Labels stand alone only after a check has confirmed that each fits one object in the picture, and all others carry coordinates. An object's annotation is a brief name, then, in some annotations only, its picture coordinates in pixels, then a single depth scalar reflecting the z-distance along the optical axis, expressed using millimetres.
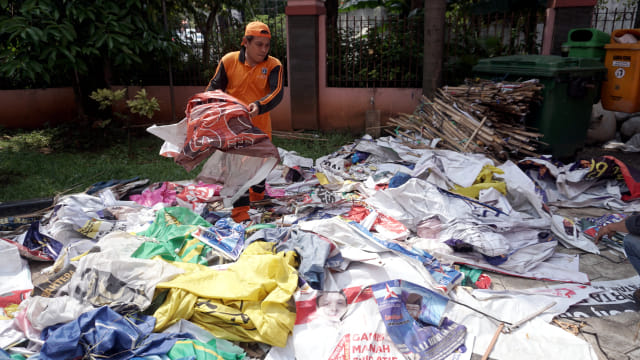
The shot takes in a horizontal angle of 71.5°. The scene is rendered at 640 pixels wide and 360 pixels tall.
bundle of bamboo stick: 5621
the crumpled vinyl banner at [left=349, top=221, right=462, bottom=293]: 3125
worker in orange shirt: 4141
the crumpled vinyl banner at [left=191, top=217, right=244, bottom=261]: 3344
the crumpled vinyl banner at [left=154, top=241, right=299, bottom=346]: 2574
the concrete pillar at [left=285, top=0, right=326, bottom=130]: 7750
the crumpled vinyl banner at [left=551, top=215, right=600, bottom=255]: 3783
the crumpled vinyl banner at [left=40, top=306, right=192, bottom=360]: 2275
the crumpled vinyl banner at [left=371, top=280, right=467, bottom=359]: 2529
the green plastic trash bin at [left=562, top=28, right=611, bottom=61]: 6098
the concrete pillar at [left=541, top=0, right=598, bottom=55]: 7012
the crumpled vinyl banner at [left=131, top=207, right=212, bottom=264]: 3195
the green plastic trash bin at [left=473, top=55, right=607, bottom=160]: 5641
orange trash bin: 5773
